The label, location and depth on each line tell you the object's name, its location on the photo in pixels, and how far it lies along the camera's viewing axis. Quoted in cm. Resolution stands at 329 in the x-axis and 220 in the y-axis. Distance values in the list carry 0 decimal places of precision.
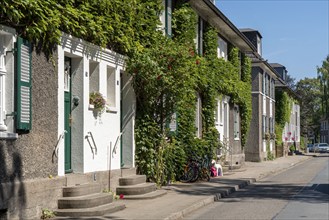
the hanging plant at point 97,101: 1384
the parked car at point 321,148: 7612
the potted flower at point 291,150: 6081
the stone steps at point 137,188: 1475
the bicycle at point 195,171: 2020
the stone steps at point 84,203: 1133
